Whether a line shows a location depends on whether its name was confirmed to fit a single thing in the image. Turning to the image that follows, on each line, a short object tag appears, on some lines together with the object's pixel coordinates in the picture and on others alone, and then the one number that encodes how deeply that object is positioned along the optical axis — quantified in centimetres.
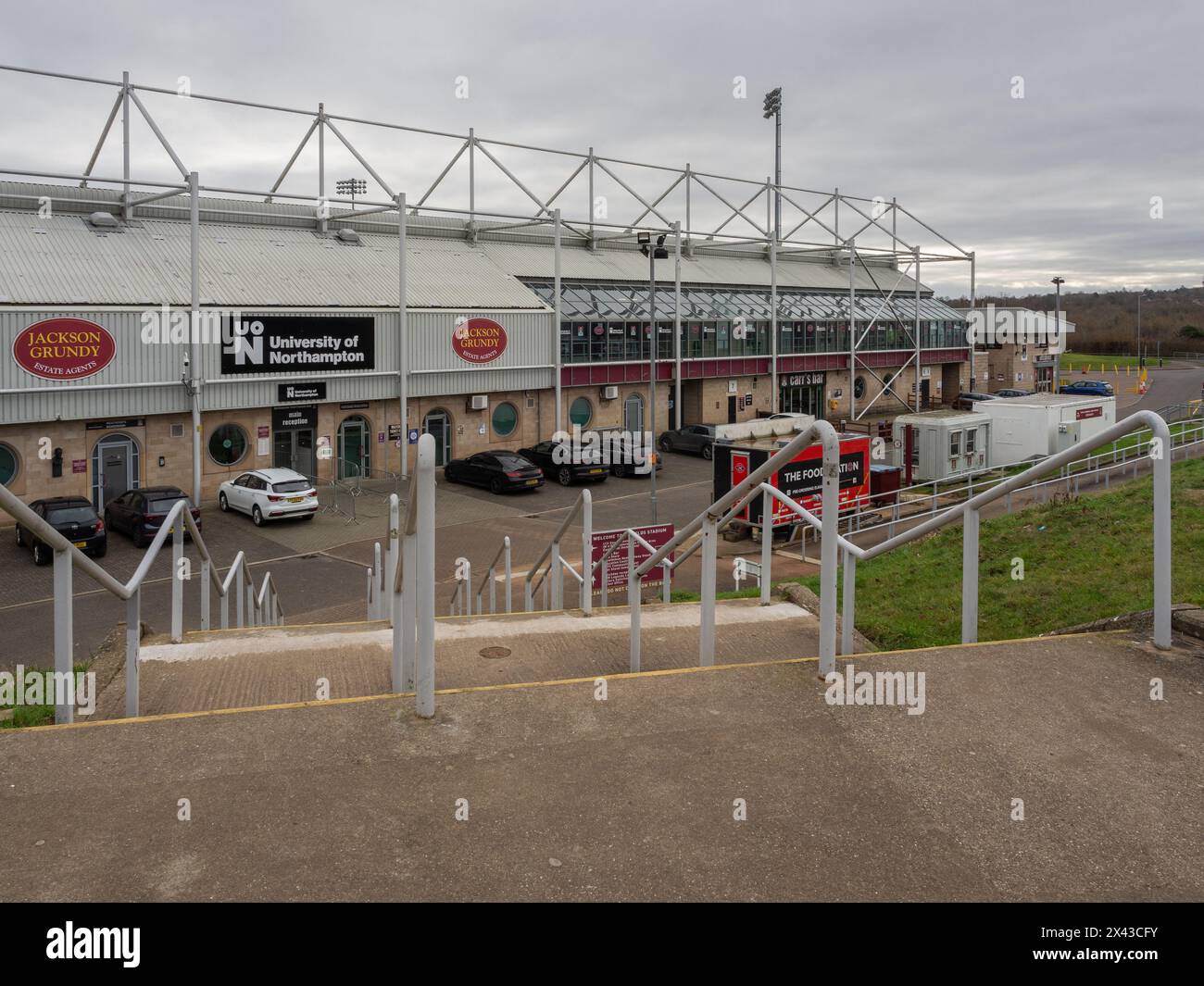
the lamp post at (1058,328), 6812
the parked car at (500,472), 3161
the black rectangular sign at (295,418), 3044
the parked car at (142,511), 2370
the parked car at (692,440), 3991
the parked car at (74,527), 2181
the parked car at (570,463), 3353
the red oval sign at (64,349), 2483
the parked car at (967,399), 5717
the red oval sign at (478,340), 3450
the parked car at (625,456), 3541
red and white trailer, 2388
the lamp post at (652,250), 2870
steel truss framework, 2967
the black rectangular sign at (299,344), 2886
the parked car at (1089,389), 6525
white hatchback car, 2627
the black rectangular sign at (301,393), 3011
